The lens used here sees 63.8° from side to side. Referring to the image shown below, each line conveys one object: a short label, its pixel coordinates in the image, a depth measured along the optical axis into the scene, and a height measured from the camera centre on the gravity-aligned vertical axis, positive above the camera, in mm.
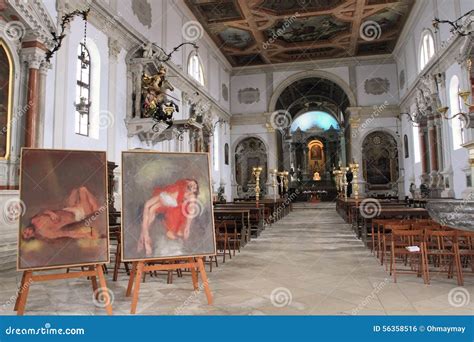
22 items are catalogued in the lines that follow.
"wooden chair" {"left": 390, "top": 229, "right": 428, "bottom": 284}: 4875 -856
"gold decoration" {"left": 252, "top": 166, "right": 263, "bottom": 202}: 13673 +658
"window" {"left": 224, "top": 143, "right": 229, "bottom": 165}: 22650 +2443
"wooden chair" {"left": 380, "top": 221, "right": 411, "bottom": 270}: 5724 -573
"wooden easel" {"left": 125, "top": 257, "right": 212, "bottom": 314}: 3729 -764
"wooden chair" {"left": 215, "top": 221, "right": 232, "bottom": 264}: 6695 -876
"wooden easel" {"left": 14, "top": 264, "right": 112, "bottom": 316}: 3574 -778
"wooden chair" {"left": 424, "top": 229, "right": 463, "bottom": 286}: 4738 -947
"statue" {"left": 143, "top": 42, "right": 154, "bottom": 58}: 11812 +4543
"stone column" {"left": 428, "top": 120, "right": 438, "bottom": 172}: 14508 +1697
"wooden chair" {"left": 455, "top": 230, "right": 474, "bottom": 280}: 4894 -845
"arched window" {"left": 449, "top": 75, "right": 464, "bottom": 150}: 12609 +2776
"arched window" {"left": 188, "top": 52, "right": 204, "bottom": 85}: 17412 +6063
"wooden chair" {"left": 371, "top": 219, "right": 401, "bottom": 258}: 6609 -569
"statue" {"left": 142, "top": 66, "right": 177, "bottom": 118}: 11711 +3276
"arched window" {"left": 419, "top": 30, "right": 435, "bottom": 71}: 15180 +5856
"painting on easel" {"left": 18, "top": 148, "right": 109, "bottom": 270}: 3707 -122
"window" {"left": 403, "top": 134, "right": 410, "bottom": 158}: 20341 +2445
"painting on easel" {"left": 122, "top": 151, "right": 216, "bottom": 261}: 3936 -115
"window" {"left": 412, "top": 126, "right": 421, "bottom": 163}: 18047 +2237
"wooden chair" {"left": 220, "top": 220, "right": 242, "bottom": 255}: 7942 -985
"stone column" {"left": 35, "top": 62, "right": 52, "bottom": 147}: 7492 +1944
